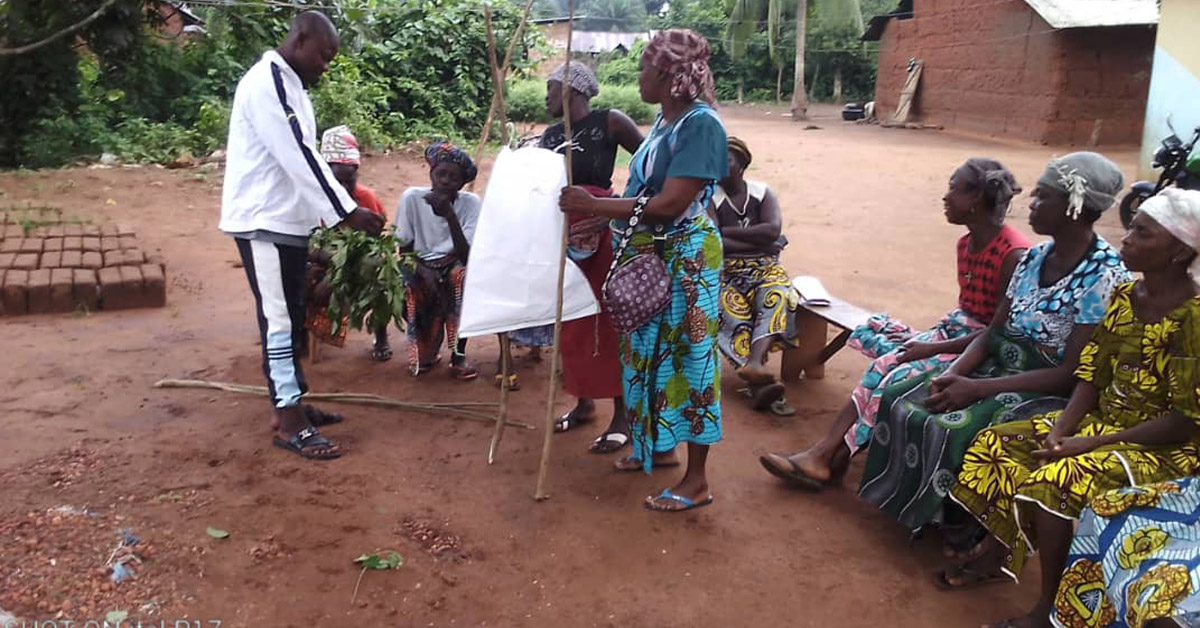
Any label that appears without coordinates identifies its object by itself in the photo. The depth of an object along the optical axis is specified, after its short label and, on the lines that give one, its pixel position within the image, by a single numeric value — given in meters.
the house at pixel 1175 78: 9.61
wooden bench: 4.46
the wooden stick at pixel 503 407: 3.50
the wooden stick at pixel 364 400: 4.15
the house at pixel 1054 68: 15.22
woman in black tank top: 3.64
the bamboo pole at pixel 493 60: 3.09
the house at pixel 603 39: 29.14
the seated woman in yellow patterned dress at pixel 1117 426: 2.33
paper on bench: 4.60
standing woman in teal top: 2.93
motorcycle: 7.16
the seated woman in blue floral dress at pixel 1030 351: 2.80
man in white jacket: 3.34
